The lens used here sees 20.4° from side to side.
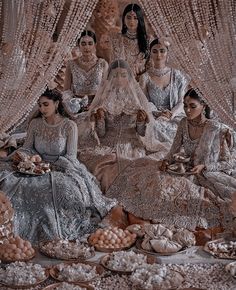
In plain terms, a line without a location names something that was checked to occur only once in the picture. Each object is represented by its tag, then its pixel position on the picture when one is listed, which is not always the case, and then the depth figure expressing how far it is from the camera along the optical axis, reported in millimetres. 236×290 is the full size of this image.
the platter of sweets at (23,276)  3355
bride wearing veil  5227
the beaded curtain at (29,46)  3775
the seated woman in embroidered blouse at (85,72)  6266
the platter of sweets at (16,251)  3576
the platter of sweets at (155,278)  3338
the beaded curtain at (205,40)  3711
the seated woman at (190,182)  4363
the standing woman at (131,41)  6586
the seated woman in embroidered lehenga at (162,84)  5953
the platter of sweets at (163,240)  3689
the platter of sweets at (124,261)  3506
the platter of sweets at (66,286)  3318
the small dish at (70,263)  3404
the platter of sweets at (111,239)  3736
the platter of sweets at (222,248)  3680
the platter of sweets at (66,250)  3625
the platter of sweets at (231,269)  3471
